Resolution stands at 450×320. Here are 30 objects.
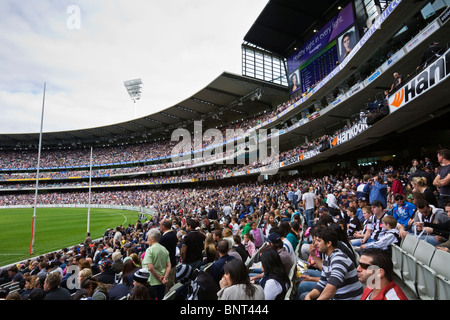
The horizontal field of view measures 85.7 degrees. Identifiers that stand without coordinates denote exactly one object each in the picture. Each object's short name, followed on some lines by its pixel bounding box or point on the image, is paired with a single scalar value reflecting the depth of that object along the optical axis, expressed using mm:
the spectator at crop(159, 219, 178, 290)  4570
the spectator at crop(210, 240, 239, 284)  3648
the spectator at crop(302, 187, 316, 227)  9977
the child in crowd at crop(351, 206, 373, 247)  5278
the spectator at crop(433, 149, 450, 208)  4758
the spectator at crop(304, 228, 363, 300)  2713
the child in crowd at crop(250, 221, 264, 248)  6657
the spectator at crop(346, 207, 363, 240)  6273
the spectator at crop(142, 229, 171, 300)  3924
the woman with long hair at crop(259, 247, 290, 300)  2904
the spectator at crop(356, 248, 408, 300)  2191
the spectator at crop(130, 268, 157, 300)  3496
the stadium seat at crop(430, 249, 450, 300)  2963
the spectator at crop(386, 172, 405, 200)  7547
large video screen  21412
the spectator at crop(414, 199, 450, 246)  4211
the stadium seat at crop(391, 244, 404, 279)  4484
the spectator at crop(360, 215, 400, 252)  4586
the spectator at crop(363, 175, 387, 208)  7332
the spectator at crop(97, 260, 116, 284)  4957
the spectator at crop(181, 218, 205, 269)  4755
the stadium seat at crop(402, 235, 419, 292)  3962
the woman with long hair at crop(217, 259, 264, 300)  2492
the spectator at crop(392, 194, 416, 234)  5348
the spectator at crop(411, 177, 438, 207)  5258
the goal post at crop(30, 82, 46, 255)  13451
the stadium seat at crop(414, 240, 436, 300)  3346
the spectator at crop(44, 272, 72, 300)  3697
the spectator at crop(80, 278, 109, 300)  3565
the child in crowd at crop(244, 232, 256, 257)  5918
